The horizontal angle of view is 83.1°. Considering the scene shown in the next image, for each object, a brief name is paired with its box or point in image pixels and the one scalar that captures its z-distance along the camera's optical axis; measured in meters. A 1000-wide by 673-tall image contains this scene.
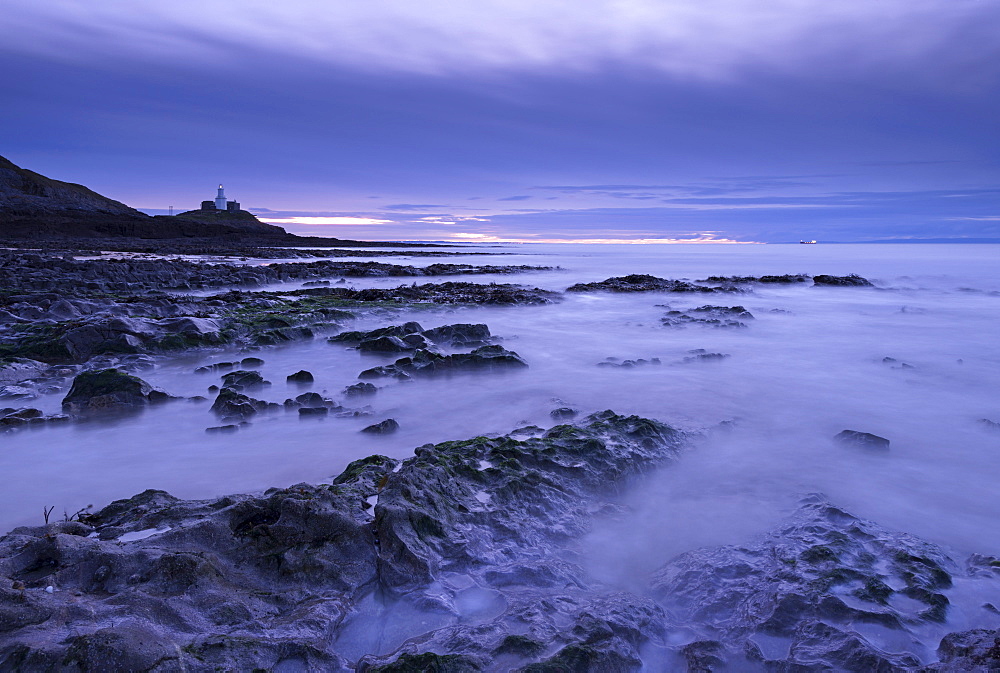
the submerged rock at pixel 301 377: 6.09
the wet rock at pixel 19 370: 5.73
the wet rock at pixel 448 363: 6.47
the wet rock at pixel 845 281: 21.45
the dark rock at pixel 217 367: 6.44
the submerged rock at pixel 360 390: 5.64
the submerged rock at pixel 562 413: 5.07
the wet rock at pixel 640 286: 18.55
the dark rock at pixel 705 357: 7.80
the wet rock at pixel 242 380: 5.77
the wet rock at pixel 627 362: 7.42
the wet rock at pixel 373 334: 8.18
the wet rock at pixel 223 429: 4.53
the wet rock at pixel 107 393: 4.95
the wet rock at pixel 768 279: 22.44
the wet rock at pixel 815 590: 2.15
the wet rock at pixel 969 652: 1.90
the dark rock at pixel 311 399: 5.20
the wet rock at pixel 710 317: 11.14
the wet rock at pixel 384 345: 7.73
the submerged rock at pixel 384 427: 4.58
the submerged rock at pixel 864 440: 4.41
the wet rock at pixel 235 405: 4.86
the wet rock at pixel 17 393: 5.26
